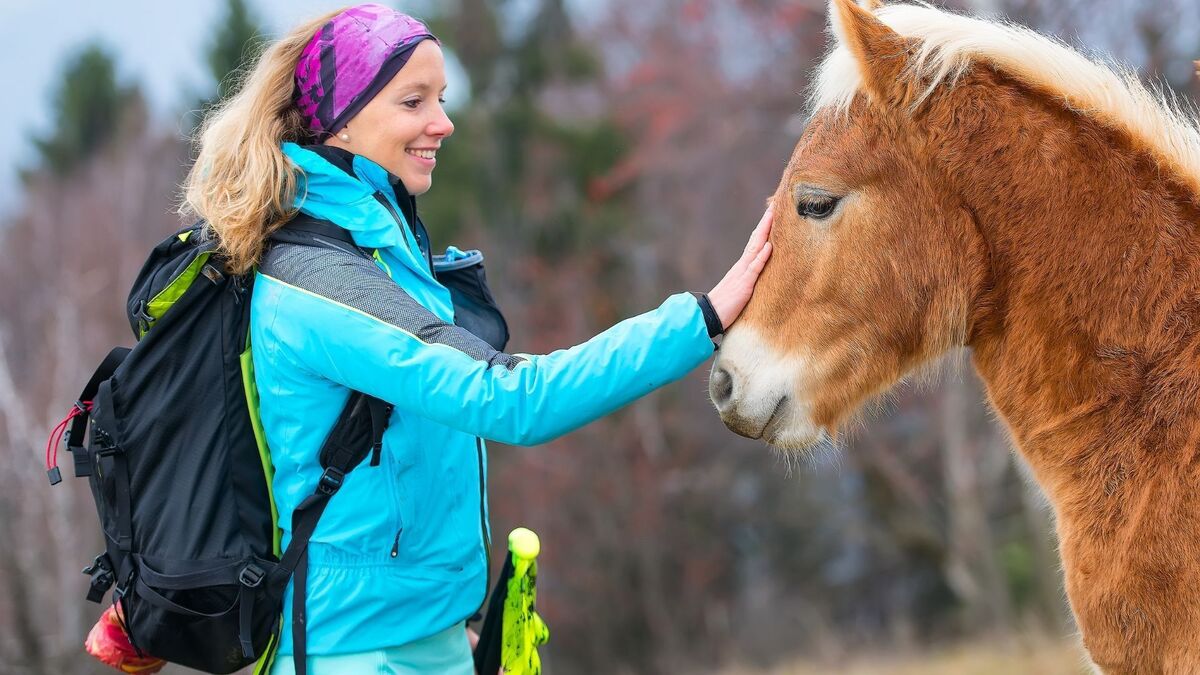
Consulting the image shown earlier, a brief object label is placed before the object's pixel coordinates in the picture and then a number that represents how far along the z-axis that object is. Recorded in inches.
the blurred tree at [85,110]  1116.5
